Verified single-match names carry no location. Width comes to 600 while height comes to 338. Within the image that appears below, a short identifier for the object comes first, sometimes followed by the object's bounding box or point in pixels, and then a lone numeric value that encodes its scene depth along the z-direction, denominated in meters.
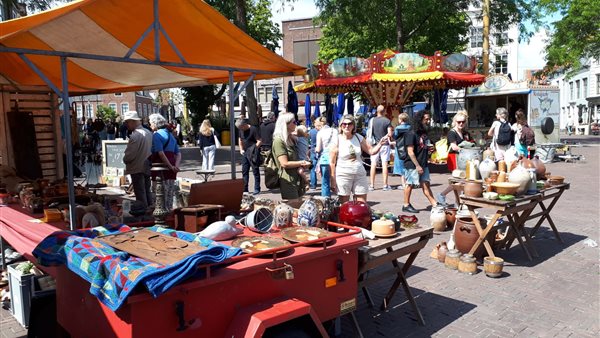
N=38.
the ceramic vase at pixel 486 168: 5.87
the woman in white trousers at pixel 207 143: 11.69
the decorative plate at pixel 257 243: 3.01
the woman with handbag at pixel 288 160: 5.20
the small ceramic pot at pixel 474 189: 5.46
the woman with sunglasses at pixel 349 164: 6.17
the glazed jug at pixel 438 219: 6.91
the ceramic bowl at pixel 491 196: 5.31
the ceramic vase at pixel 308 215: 3.76
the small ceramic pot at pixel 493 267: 5.22
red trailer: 2.42
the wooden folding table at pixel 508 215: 5.23
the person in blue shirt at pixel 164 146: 6.59
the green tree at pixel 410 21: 22.14
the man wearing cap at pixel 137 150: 6.60
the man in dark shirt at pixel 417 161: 7.61
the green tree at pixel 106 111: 50.98
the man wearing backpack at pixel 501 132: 9.99
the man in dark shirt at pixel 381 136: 11.01
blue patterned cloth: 2.29
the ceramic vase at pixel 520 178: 5.61
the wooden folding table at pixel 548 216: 6.57
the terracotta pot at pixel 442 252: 5.79
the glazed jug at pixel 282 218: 3.77
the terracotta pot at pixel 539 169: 6.39
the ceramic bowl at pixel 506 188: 5.32
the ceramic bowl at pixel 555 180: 6.48
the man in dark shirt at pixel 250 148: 10.23
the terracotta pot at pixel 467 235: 5.56
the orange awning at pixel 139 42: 4.06
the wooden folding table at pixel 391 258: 3.60
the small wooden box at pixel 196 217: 3.60
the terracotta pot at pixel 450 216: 7.08
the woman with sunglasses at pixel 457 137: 7.68
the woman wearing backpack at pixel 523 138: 12.05
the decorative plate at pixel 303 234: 3.24
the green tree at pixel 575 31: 22.39
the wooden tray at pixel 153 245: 2.61
